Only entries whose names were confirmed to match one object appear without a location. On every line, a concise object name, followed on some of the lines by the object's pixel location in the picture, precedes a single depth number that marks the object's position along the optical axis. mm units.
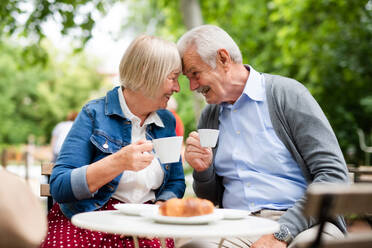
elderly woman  2338
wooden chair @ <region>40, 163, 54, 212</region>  2744
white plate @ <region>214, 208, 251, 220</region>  1932
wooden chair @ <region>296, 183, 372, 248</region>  1481
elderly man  2498
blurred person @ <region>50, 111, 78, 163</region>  7301
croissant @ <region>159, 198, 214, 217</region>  1768
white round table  1580
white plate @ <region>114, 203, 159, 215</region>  1952
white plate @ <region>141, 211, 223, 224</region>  1716
